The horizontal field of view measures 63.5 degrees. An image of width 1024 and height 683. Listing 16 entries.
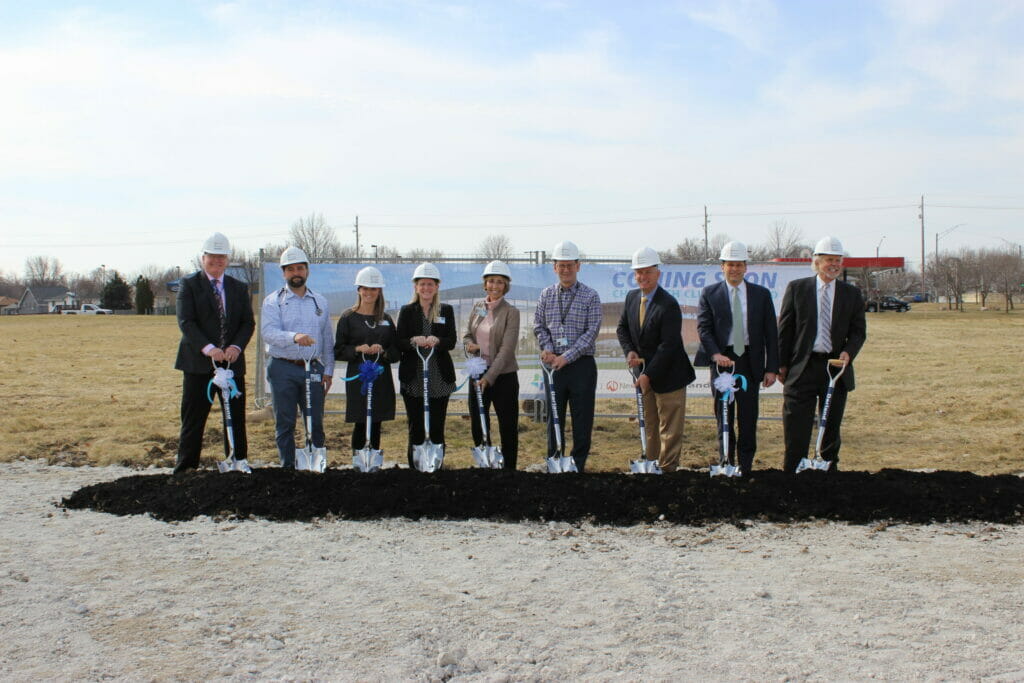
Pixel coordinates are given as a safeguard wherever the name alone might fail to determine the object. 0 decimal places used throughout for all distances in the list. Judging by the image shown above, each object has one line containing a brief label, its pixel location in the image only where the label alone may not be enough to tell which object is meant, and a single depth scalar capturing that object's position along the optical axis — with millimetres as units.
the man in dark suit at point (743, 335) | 6664
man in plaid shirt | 6758
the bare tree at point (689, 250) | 45281
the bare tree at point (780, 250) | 42944
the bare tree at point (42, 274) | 141000
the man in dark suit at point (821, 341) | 6629
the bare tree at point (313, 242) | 47500
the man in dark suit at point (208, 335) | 6707
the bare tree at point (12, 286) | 133250
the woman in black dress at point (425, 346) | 6988
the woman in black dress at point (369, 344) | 6969
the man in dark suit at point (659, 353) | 6684
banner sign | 9359
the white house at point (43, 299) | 108438
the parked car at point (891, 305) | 56906
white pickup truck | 77744
